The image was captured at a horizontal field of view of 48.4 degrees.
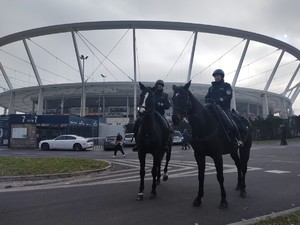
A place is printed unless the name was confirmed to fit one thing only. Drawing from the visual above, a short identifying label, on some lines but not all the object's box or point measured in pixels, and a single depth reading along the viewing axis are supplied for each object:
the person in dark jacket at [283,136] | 31.75
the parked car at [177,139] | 42.07
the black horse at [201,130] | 6.24
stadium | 68.06
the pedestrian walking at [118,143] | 23.20
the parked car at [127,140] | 39.24
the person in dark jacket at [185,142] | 30.42
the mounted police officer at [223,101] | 6.74
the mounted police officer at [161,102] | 7.96
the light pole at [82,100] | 67.50
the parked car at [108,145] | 35.62
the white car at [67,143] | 34.88
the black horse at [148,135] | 7.07
